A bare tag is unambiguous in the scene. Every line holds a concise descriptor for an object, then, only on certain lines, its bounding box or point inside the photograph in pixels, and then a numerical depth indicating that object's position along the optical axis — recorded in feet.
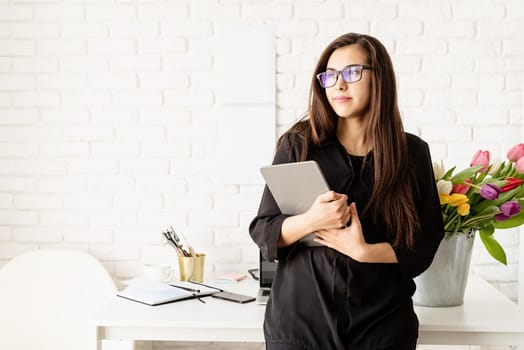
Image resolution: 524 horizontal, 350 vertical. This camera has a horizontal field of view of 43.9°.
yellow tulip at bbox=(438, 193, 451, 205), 6.07
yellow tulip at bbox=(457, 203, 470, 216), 6.07
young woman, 5.09
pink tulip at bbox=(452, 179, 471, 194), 6.17
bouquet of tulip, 6.08
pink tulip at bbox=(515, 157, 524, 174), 6.14
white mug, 7.64
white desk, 5.89
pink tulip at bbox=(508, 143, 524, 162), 6.23
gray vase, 6.36
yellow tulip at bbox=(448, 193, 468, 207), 6.06
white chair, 7.86
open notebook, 6.63
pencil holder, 7.70
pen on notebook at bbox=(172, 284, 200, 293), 6.96
